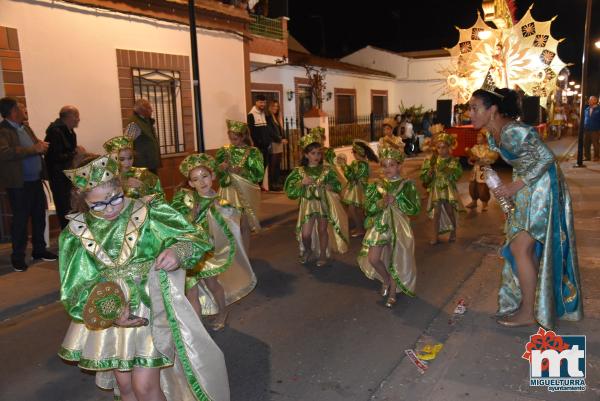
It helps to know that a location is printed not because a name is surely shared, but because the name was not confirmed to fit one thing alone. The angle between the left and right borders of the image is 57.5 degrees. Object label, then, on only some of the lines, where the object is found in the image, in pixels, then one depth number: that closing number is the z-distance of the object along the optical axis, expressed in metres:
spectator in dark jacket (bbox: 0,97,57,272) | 6.60
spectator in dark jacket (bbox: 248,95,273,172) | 12.61
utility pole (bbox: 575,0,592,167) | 15.71
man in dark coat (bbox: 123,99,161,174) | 8.54
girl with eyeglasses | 2.89
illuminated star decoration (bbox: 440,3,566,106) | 13.99
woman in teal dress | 4.25
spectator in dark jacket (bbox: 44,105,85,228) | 7.36
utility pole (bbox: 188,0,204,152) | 9.02
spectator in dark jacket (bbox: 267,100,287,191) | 12.95
